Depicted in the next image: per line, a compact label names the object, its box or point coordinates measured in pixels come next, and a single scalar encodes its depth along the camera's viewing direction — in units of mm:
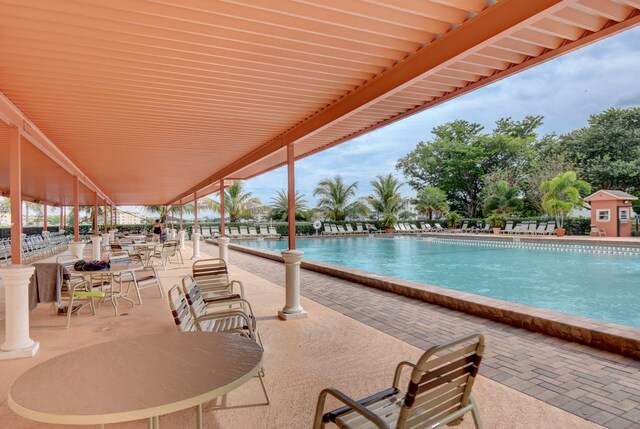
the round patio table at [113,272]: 5139
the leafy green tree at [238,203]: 26984
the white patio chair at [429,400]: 1541
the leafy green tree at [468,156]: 31266
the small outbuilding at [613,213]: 17562
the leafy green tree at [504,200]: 23125
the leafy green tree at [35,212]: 47512
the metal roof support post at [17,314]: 3775
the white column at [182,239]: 15156
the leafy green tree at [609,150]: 25219
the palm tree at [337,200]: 27047
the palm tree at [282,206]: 27766
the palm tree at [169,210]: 31797
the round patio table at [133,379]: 1418
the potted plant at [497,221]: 21773
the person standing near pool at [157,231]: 15043
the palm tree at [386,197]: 26391
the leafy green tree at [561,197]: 18547
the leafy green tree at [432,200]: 28203
